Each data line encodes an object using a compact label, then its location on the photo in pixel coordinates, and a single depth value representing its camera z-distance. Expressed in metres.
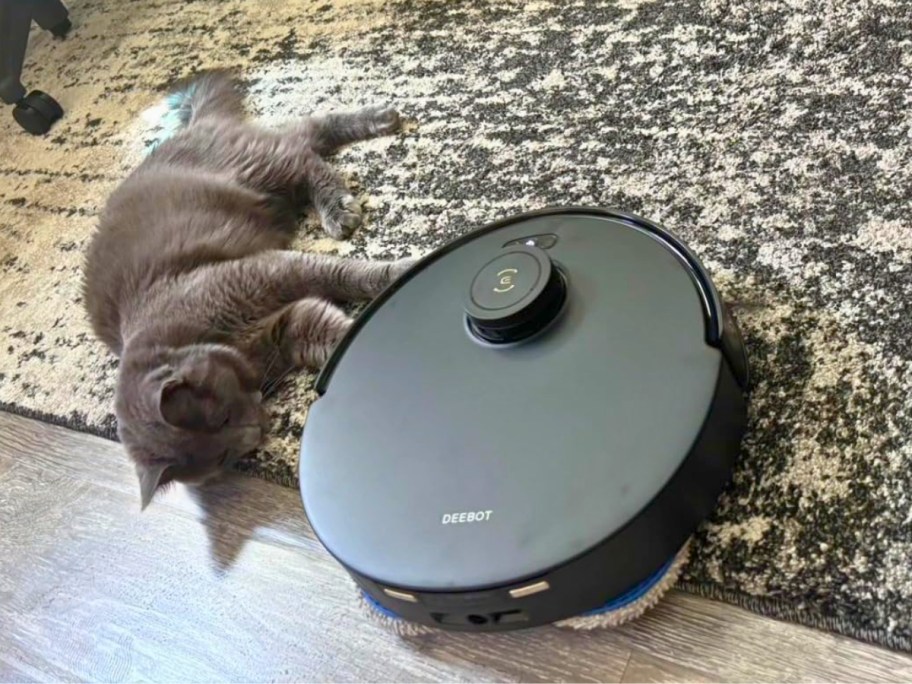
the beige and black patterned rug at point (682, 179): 0.85
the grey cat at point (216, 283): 1.15
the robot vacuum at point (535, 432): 0.78
